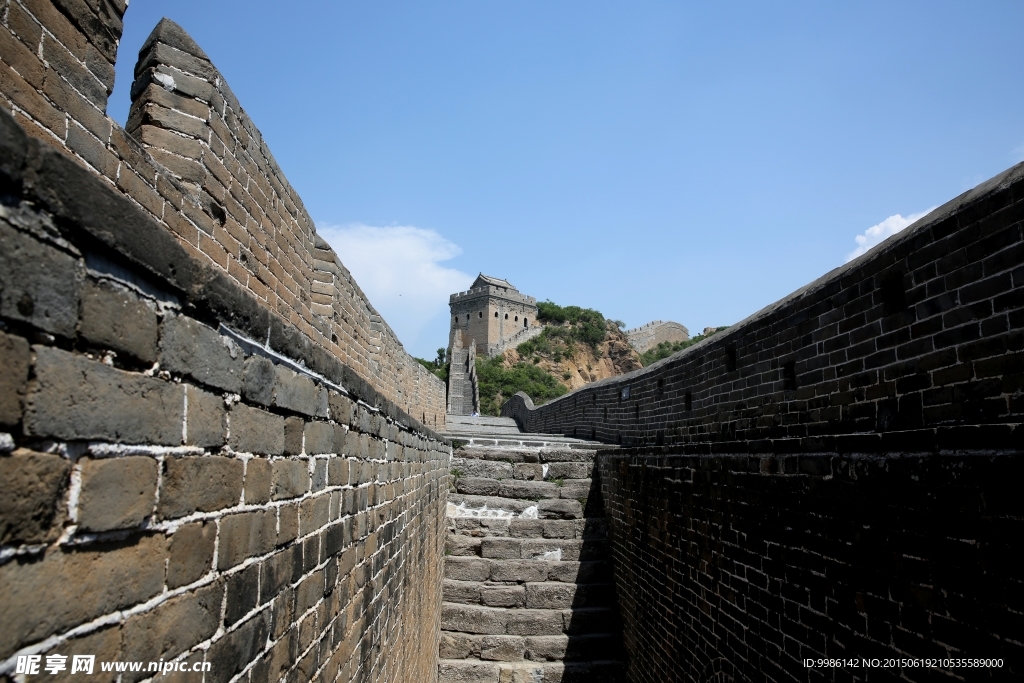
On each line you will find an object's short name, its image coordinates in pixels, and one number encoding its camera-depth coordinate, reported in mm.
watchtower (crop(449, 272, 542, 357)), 55281
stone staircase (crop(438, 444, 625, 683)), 8297
